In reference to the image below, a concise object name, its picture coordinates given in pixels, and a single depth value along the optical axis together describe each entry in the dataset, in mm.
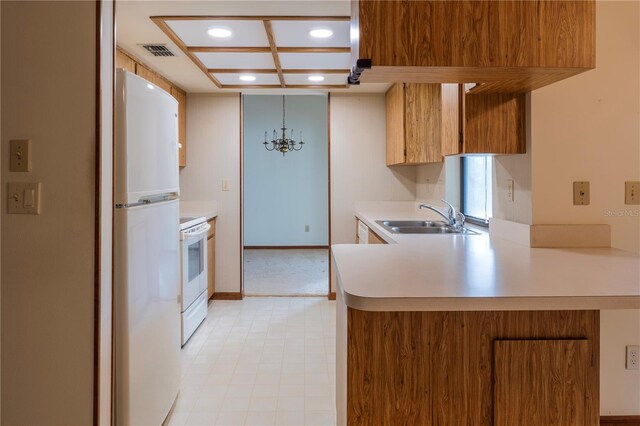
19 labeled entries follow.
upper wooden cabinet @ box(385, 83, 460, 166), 3197
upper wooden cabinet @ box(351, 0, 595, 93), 1407
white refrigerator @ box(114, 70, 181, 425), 1751
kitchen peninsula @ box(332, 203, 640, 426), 1311
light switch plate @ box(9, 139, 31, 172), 1508
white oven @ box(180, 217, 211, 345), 3215
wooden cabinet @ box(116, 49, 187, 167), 3047
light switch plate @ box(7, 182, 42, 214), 1512
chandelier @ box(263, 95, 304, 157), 6613
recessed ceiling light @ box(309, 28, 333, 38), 2637
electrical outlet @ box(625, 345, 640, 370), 1949
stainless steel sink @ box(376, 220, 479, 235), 3081
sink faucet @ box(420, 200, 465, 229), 3000
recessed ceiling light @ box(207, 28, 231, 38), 2641
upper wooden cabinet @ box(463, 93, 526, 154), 1942
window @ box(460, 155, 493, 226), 2992
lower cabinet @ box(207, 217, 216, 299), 4285
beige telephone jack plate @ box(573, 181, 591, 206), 1947
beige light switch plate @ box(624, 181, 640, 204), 1934
